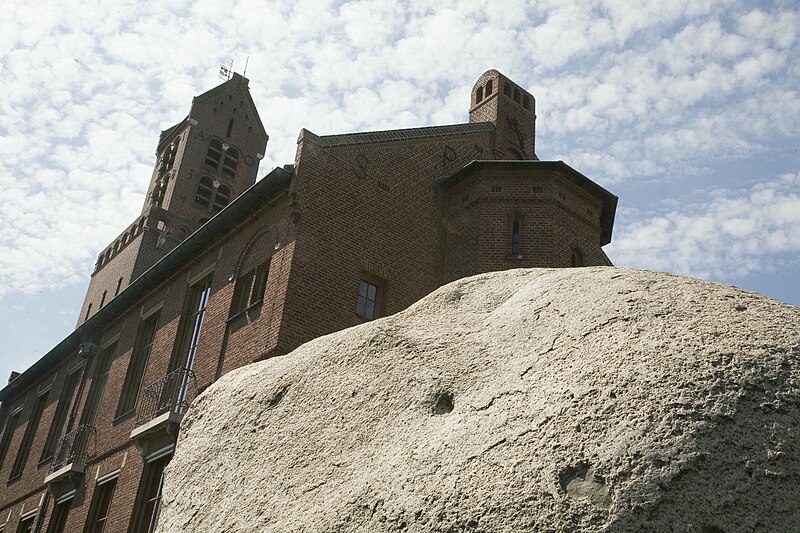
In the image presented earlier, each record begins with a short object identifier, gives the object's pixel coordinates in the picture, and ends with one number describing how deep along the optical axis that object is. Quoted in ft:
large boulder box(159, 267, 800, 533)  9.25
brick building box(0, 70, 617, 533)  45.19
